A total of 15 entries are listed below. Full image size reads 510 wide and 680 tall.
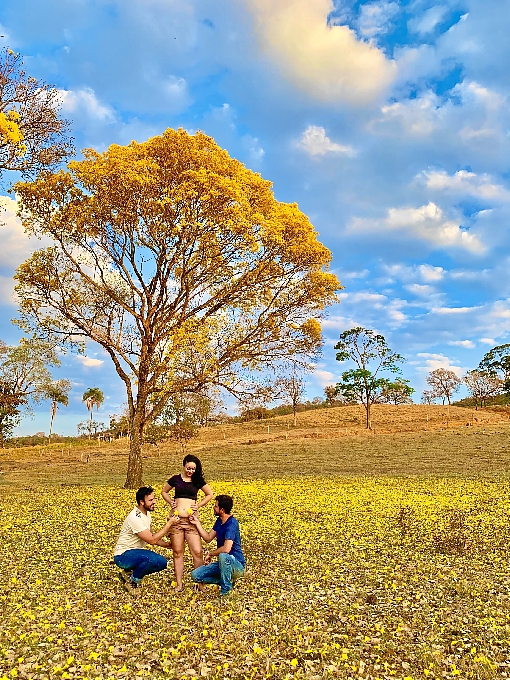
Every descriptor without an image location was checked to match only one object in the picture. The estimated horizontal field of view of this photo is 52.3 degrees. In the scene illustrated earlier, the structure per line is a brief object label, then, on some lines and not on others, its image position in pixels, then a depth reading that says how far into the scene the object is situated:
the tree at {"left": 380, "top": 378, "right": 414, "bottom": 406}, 88.93
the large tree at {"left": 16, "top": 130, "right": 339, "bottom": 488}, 23.09
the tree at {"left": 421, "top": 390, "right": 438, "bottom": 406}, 100.00
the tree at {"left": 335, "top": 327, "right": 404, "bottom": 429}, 63.92
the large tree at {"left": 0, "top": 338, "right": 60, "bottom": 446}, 44.05
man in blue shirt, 8.58
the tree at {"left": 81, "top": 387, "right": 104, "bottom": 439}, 93.04
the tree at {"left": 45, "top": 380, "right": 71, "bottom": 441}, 63.96
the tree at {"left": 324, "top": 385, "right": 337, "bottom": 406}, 96.89
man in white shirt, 8.73
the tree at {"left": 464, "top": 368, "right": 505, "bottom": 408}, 88.00
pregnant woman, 9.09
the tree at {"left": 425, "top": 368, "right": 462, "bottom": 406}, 95.31
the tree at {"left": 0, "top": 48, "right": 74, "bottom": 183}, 18.55
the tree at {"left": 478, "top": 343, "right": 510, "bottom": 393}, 82.62
